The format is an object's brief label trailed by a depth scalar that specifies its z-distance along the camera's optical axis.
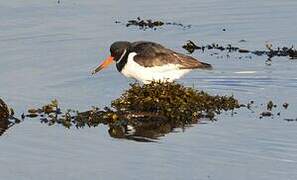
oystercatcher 17.02
